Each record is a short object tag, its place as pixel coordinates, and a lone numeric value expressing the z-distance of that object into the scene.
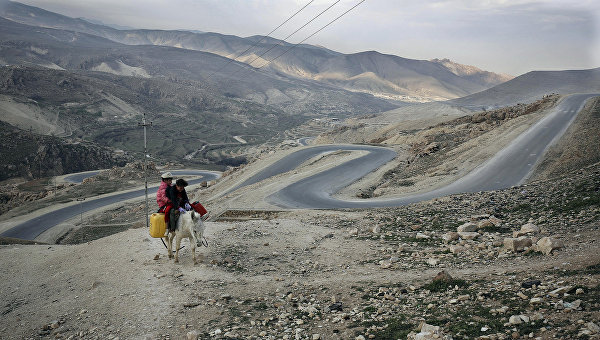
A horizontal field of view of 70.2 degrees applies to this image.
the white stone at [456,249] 11.73
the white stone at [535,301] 6.77
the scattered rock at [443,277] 8.68
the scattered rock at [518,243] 10.70
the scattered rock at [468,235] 12.84
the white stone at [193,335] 7.40
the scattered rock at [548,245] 10.02
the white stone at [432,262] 10.88
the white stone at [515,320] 6.15
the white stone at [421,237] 13.66
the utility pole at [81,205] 42.58
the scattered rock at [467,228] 13.62
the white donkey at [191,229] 11.84
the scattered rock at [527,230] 12.15
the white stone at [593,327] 5.27
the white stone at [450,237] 13.04
